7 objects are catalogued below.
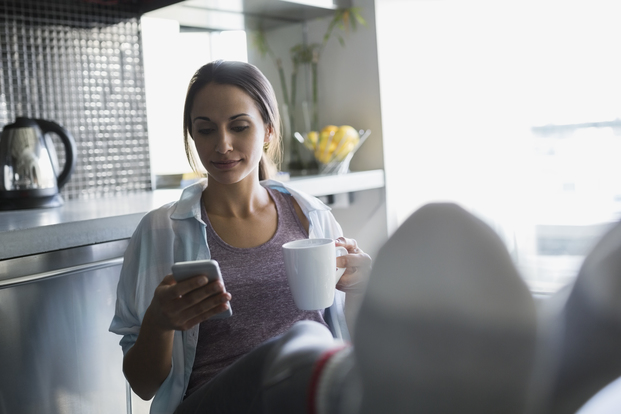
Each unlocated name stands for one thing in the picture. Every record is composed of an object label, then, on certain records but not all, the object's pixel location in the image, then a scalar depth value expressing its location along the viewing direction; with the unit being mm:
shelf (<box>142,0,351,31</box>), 2020
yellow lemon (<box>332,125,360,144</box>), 1971
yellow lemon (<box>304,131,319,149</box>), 2044
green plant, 2141
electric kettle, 1473
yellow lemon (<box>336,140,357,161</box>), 1968
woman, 935
